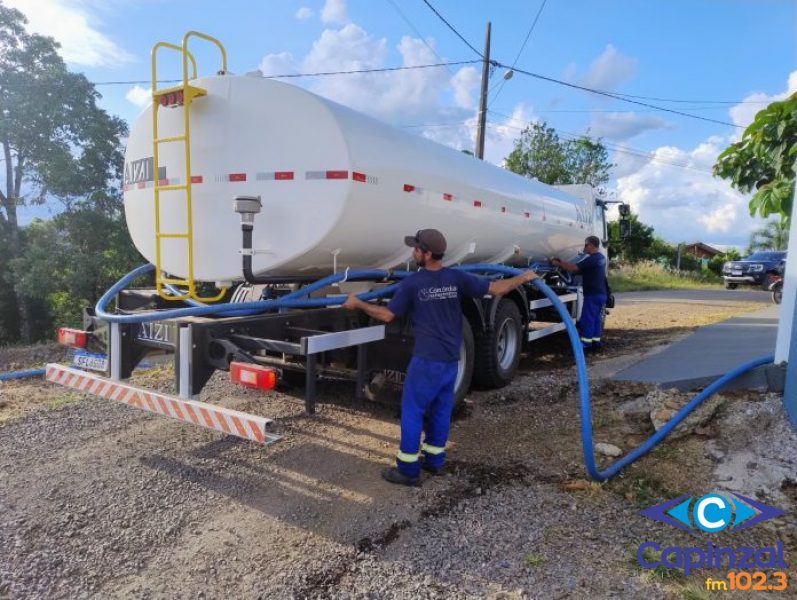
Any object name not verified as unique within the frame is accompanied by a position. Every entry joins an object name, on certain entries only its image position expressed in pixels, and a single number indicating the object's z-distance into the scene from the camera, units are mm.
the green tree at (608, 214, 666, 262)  33188
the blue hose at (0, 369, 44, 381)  6707
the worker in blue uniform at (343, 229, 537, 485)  3969
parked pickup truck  24428
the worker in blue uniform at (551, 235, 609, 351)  8422
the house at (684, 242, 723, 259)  58397
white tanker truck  4004
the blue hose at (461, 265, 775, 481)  3924
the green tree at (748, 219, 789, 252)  41569
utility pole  16639
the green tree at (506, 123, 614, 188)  26328
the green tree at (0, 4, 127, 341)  15328
